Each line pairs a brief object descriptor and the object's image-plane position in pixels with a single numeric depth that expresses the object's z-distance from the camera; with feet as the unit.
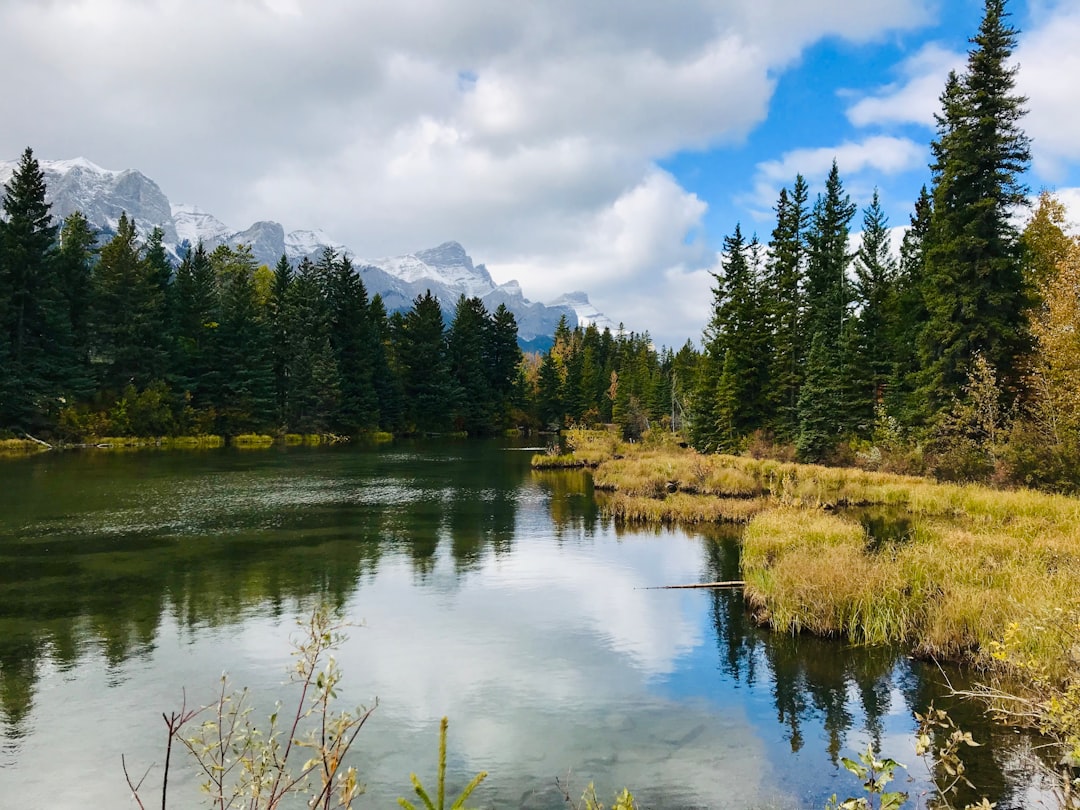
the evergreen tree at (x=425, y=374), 309.42
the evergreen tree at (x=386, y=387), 290.15
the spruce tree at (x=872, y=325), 148.46
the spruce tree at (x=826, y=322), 138.41
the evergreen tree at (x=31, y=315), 175.01
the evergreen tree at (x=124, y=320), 204.13
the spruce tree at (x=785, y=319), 160.35
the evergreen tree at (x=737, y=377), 164.25
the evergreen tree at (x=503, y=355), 365.61
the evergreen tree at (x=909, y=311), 150.61
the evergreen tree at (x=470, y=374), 325.01
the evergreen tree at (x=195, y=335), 225.56
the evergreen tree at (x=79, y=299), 193.88
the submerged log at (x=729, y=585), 53.88
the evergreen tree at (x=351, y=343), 272.31
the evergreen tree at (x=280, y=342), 257.96
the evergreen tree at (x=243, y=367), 232.12
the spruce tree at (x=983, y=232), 104.83
